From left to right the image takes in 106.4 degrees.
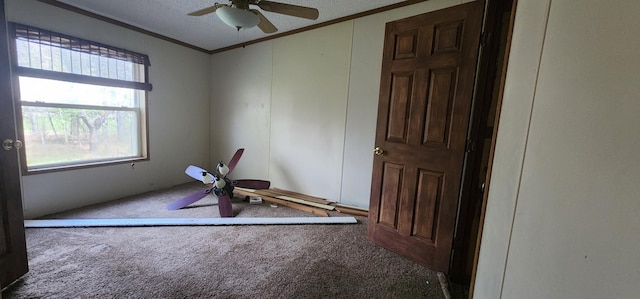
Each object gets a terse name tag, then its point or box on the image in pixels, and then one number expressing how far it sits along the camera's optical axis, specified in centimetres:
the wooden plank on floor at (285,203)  311
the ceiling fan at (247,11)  189
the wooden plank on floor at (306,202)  321
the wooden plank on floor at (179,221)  251
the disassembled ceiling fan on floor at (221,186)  291
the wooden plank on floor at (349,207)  310
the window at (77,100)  260
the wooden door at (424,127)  179
